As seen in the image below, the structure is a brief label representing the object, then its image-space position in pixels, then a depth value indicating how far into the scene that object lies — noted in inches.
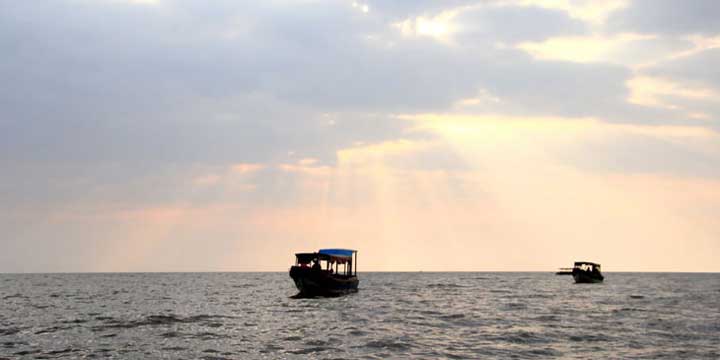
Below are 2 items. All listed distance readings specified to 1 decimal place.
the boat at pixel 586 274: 4074.8
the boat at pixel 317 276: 2194.9
